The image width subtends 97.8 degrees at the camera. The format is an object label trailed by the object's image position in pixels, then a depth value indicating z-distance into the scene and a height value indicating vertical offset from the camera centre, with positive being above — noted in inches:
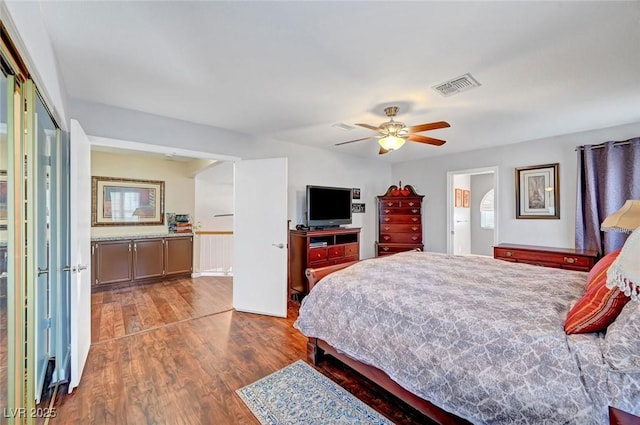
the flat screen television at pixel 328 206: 167.5 +5.0
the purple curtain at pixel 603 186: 128.4 +12.2
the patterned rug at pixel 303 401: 69.0 -50.4
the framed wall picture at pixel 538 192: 156.3 +11.9
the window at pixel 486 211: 245.4 +1.3
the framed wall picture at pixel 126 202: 189.3 +9.9
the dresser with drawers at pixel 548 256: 133.0 -22.5
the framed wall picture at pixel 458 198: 215.0 +11.8
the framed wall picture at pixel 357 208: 206.8 +4.2
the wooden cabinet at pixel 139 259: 177.8 -30.2
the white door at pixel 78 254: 79.4 -11.9
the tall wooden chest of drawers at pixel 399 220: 206.4 -5.1
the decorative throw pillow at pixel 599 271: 61.9 -14.5
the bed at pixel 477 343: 44.1 -26.2
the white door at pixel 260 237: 138.3 -11.3
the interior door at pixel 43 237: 70.7 -5.7
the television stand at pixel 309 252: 159.2 -22.7
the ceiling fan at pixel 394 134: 109.3 +31.9
